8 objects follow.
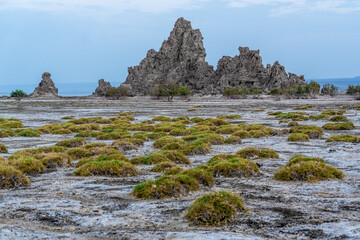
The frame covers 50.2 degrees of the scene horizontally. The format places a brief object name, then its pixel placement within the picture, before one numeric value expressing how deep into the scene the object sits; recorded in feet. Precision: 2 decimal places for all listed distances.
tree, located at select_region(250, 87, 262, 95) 582.14
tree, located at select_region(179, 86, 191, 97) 576.20
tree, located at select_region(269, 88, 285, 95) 584.11
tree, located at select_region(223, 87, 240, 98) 562.87
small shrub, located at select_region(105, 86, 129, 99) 650.84
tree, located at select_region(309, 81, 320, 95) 548.31
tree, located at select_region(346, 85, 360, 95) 595.23
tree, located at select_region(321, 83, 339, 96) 613.11
